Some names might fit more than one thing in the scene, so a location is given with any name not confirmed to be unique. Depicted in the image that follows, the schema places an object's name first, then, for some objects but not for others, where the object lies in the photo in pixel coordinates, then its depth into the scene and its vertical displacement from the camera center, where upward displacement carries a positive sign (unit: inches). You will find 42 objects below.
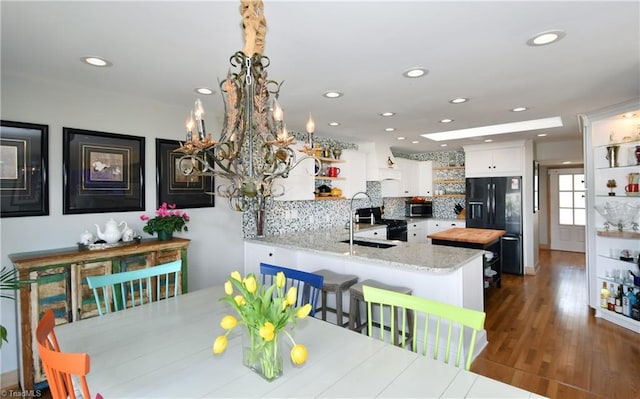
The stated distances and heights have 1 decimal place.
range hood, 216.7 +25.7
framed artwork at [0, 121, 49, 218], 90.7 +9.8
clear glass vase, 45.2 -22.0
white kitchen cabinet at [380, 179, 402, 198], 250.8 +8.3
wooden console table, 85.9 -22.4
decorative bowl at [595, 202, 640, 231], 134.9 -7.3
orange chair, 35.3 -18.2
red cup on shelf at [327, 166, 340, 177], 190.7 +16.7
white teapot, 103.9 -9.8
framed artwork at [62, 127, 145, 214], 102.7 +10.3
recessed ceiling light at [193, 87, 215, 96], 106.3 +36.6
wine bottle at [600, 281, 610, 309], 140.4 -42.8
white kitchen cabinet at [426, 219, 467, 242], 250.1 -20.3
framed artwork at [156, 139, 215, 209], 123.2 +7.5
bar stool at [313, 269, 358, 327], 102.3 -27.8
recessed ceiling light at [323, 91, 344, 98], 111.3 +36.5
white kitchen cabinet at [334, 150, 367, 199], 199.8 +17.3
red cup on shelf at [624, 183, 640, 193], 132.8 +3.3
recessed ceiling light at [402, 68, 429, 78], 92.3 +36.1
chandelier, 53.7 +12.4
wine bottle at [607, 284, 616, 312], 137.8 -44.3
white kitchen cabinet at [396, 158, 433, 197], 263.3 +16.5
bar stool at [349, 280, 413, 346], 97.3 -31.2
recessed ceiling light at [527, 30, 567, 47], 71.0 +35.6
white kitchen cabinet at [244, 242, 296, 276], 138.4 -24.3
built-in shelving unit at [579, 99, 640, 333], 134.2 -0.3
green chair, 50.5 -18.9
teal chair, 75.2 -20.7
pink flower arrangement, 112.3 -6.6
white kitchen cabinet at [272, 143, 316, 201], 161.0 +8.8
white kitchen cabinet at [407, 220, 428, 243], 238.3 -24.4
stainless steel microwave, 276.2 -8.9
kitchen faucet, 123.7 -13.7
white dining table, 42.4 -24.5
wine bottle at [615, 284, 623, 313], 135.4 -43.3
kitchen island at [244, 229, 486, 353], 98.5 -22.5
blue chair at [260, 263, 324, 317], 78.2 -19.3
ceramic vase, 114.3 -11.7
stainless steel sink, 136.7 -19.2
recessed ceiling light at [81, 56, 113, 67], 82.4 +36.3
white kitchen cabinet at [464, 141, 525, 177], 217.8 +26.7
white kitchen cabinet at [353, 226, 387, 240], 184.7 -19.8
